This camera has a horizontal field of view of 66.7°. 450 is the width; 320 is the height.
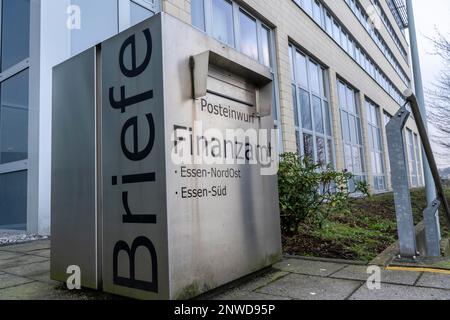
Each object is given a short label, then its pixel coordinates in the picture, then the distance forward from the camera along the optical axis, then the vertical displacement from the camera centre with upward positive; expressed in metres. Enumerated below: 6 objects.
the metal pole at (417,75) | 6.24 +2.11
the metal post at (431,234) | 3.46 -0.52
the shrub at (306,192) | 4.54 -0.04
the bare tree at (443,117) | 13.69 +2.78
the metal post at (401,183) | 3.23 +0.02
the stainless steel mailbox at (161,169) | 2.12 +0.20
